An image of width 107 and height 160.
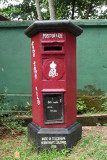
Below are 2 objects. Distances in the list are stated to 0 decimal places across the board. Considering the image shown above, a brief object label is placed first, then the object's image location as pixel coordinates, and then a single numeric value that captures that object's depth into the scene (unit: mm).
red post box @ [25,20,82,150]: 3062
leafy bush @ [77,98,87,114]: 4845
